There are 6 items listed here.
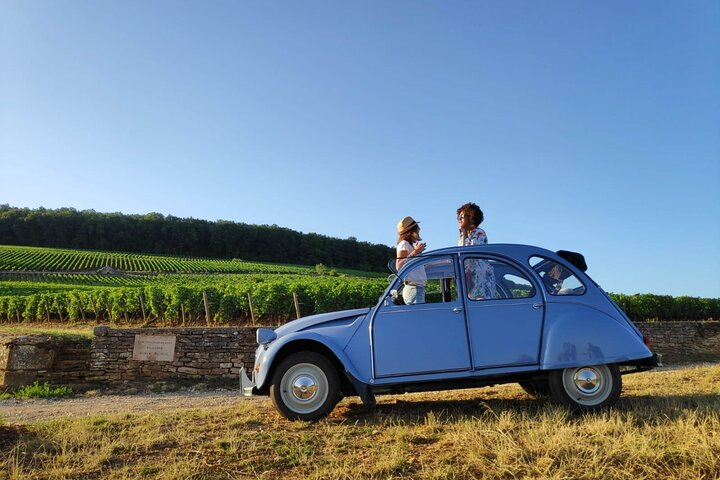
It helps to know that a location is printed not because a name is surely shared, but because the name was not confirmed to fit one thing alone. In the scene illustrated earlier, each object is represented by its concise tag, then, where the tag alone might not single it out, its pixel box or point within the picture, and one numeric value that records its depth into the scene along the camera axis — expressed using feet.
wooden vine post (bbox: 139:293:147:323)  61.62
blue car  17.15
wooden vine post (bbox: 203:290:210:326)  50.90
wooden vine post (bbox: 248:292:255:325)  51.11
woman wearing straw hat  18.10
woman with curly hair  17.92
